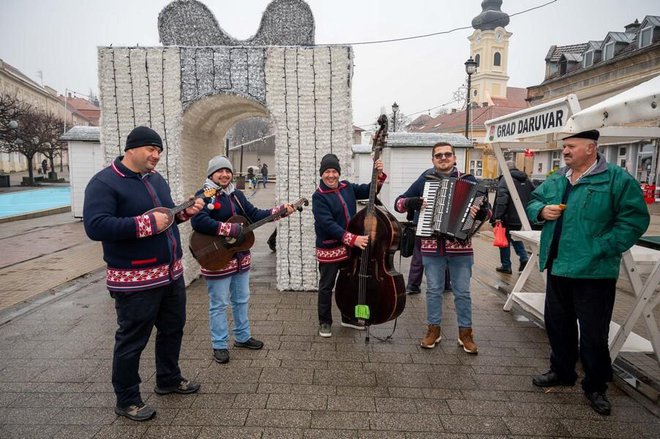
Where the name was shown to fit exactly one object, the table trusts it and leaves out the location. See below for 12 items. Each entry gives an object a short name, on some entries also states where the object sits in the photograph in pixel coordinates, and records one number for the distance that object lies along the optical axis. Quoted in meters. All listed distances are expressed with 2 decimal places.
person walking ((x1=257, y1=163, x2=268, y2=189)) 28.69
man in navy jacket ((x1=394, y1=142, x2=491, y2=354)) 3.91
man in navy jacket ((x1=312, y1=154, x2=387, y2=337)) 4.15
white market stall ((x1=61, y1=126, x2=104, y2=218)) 12.55
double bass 3.84
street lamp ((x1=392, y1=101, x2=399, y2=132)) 20.35
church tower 57.47
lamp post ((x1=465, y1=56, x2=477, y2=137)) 16.33
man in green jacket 2.96
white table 3.41
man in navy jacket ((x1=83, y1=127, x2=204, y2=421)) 2.74
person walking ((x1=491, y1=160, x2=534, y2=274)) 6.68
